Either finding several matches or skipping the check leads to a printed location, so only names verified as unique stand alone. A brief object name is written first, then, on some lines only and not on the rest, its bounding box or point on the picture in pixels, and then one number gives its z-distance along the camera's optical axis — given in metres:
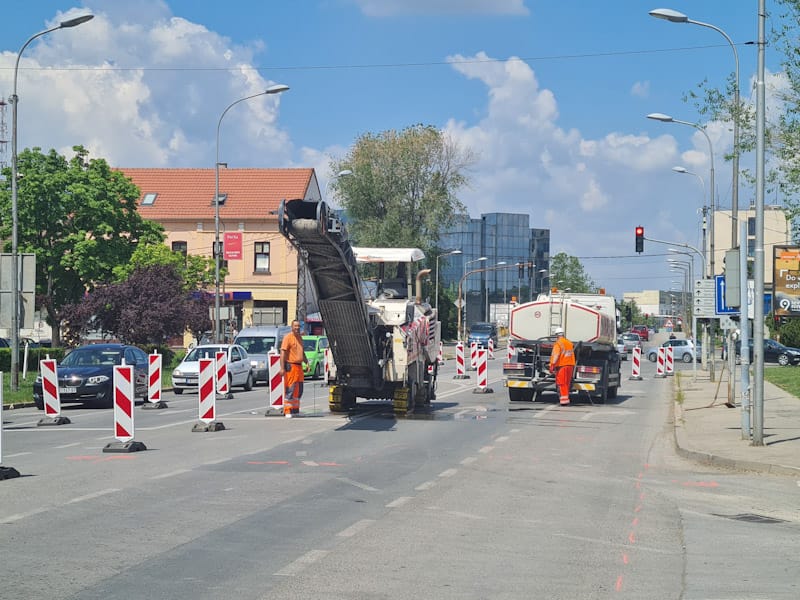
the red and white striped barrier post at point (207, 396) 18.89
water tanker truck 27.14
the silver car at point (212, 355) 32.97
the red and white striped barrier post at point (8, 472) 12.47
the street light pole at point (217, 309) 42.15
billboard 67.12
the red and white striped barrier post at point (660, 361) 46.91
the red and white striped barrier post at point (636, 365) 44.25
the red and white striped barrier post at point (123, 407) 15.38
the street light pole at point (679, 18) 21.44
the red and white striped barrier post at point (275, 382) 22.88
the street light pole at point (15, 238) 26.27
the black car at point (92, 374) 25.45
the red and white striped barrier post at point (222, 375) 22.77
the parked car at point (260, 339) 37.88
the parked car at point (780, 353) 60.06
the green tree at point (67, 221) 53.19
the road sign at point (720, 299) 22.94
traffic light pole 37.66
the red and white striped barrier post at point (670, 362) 47.09
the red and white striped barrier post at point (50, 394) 20.69
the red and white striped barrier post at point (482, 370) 31.75
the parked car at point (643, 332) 118.36
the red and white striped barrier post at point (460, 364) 38.84
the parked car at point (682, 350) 66.33
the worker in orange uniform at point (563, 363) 26.20
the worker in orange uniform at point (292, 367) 21.53
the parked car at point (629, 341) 75.06
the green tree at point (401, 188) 72.31
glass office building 174.25
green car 39.72
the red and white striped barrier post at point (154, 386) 24.02
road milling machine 18.11
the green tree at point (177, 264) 54.19
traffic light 45.59
